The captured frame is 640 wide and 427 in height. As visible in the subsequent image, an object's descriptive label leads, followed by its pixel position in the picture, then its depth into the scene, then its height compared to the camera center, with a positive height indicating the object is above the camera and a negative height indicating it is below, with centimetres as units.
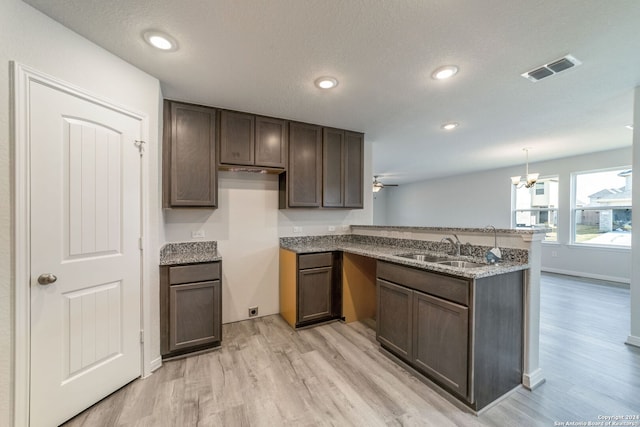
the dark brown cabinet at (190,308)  231 -93
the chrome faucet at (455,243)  238 -30
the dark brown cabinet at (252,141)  284 +82
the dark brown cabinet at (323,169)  326 +56
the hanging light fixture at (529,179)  461 +62
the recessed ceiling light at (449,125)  342 +118
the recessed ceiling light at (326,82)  226 +118
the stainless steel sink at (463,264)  215 -47
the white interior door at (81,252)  153 -30
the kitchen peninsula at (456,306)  173 -76
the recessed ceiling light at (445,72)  208 +119
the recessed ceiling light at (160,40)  169 +118
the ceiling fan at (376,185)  706 +72
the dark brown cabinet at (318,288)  297 -95
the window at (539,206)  588 +14
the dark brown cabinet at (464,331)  171 -89
